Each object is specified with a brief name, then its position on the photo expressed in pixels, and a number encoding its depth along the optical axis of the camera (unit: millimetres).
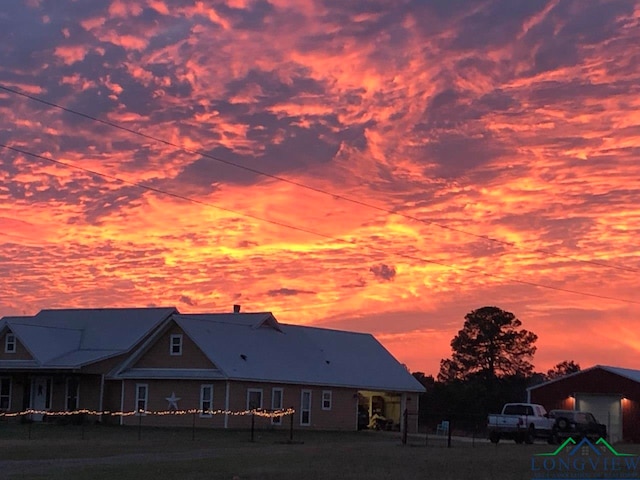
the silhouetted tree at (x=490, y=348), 99062
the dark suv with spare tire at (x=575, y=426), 49594
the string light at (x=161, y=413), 53488
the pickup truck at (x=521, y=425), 48688
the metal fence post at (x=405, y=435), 43562
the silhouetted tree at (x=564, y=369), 125144
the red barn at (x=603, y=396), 61750
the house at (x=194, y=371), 54531
